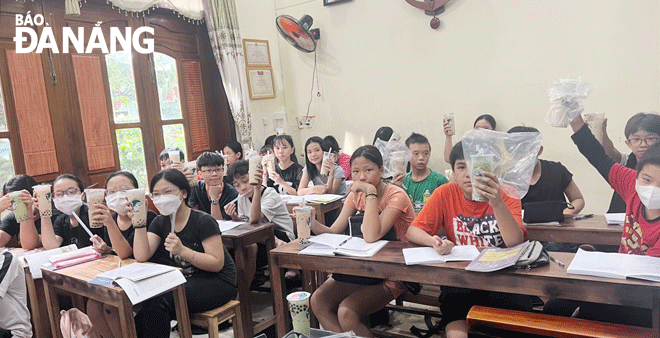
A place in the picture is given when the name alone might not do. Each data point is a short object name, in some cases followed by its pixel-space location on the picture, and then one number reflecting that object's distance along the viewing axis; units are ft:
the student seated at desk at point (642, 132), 7.47
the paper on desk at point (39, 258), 8.28
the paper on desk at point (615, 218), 7.49
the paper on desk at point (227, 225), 9.41
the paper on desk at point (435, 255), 5.95
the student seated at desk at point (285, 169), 14.55
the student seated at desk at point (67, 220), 9.20
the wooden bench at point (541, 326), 4.55
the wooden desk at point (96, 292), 6.46
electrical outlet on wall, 18.93
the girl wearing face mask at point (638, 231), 5.46
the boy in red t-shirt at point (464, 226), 6.05
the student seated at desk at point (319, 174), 13.24
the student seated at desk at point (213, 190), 11.00
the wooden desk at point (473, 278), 4.70
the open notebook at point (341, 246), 6.72
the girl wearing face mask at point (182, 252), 7.34
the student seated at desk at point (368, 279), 7.28
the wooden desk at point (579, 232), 7.20
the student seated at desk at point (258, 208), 9.79
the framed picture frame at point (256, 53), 17.71
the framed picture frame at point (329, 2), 17.28
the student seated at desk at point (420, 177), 10.45
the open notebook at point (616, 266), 4.76
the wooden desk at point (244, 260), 8.70
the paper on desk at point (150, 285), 6.32
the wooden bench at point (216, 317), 7.30
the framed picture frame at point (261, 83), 17.88
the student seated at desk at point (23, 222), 9.59
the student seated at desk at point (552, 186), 8.86
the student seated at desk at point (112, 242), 7.69
